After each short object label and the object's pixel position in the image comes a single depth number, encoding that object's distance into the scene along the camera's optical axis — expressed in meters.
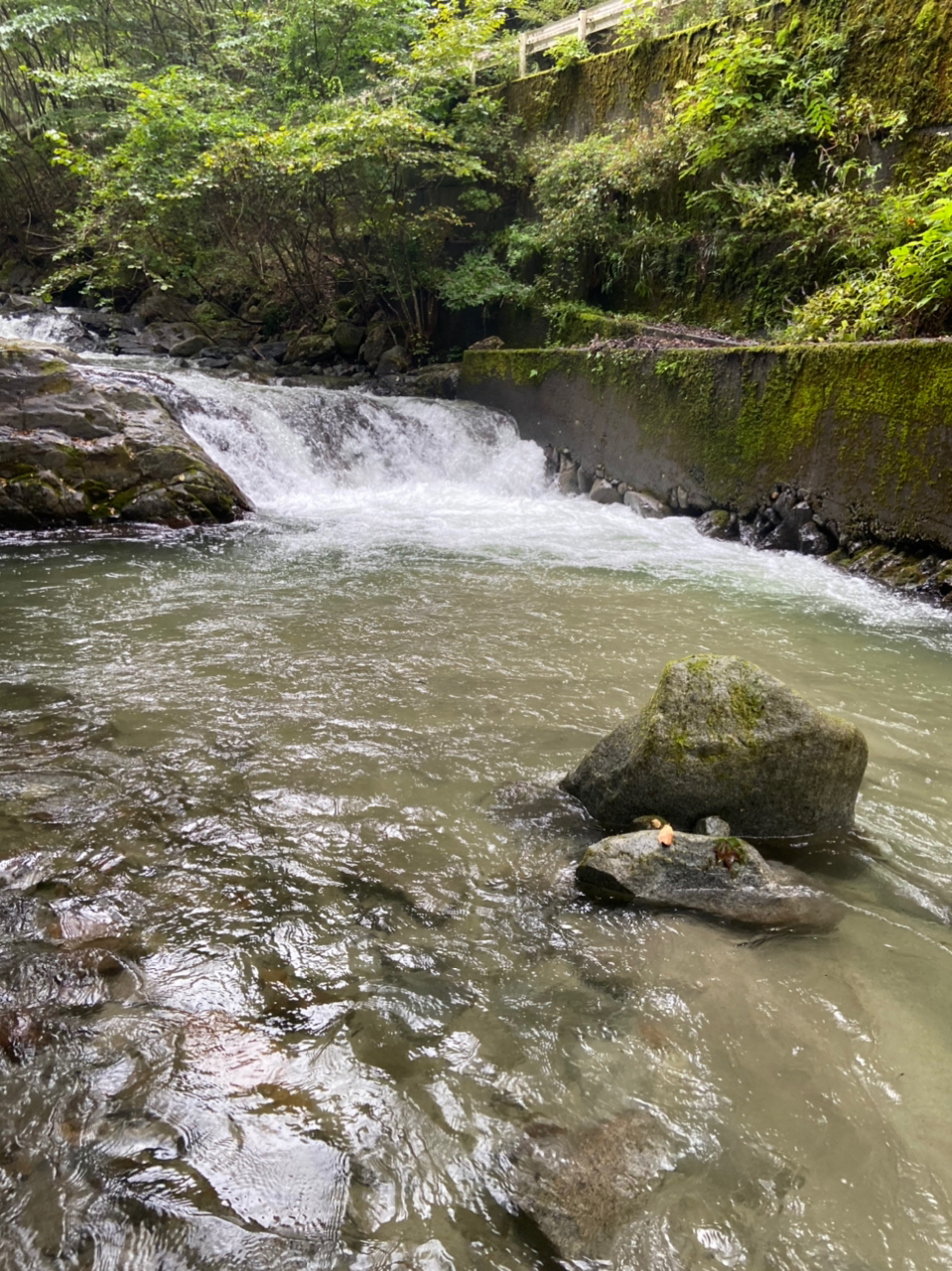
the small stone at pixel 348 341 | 15.84
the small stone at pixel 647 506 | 9.77
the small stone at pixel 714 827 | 3.09
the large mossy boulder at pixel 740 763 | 3.18
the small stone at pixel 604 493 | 10.55
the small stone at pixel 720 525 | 8.89
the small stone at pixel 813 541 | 7.94
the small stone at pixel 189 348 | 15.42
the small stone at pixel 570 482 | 11.28
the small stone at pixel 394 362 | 14.98
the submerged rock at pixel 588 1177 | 1.72
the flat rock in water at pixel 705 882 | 2.75
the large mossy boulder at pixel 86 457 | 7.92
